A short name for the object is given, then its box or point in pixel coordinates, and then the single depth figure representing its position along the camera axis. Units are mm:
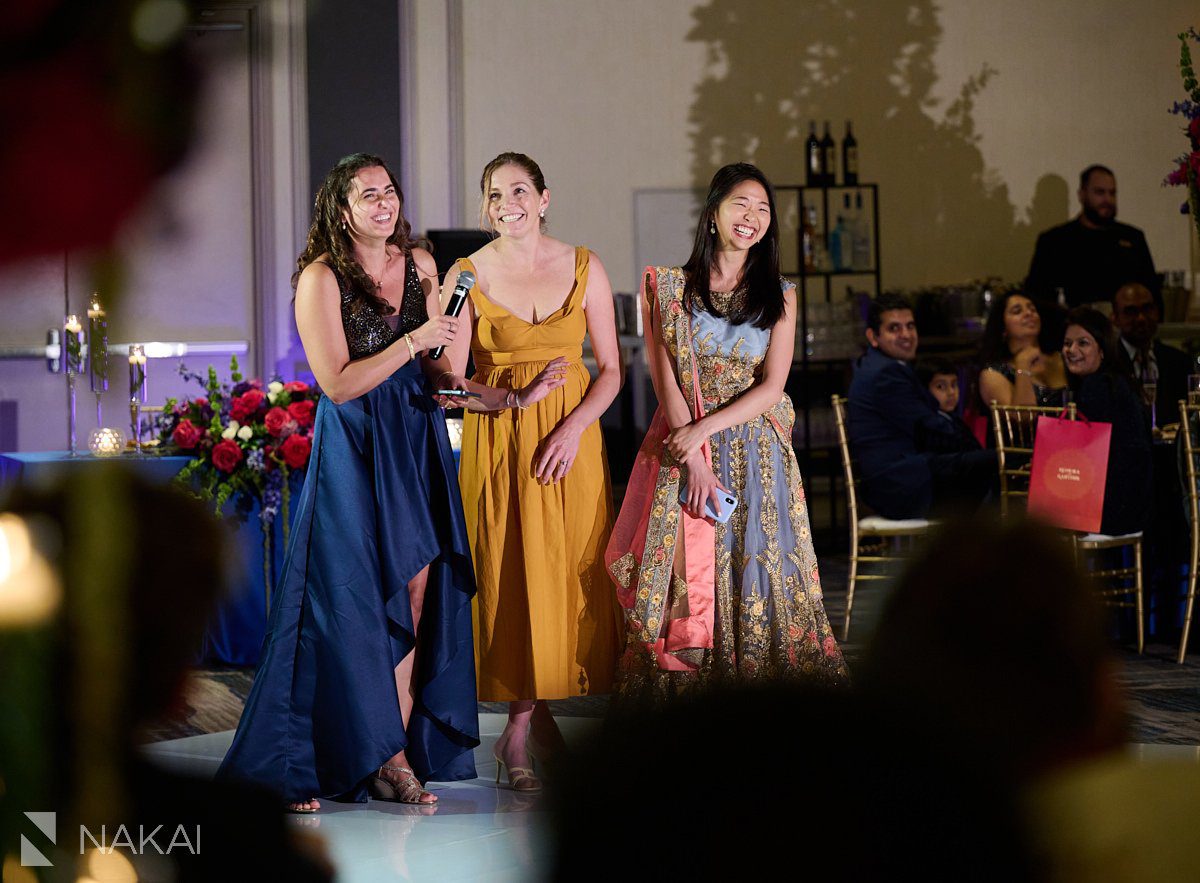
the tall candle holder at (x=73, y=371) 3900
